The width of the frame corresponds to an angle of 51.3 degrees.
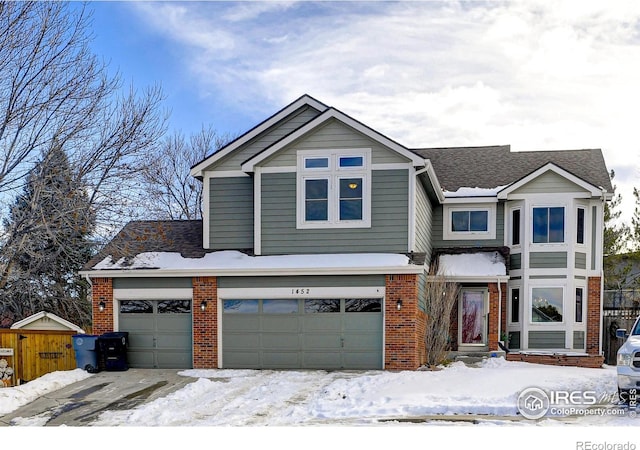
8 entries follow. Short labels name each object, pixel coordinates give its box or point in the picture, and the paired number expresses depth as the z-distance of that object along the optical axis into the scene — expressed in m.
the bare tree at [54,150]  15.12
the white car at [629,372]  10.65
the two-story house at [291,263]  16.70
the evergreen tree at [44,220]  15.03
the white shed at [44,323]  19.45
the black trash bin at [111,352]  16.80
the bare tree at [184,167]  32.09
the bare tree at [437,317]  17.59
